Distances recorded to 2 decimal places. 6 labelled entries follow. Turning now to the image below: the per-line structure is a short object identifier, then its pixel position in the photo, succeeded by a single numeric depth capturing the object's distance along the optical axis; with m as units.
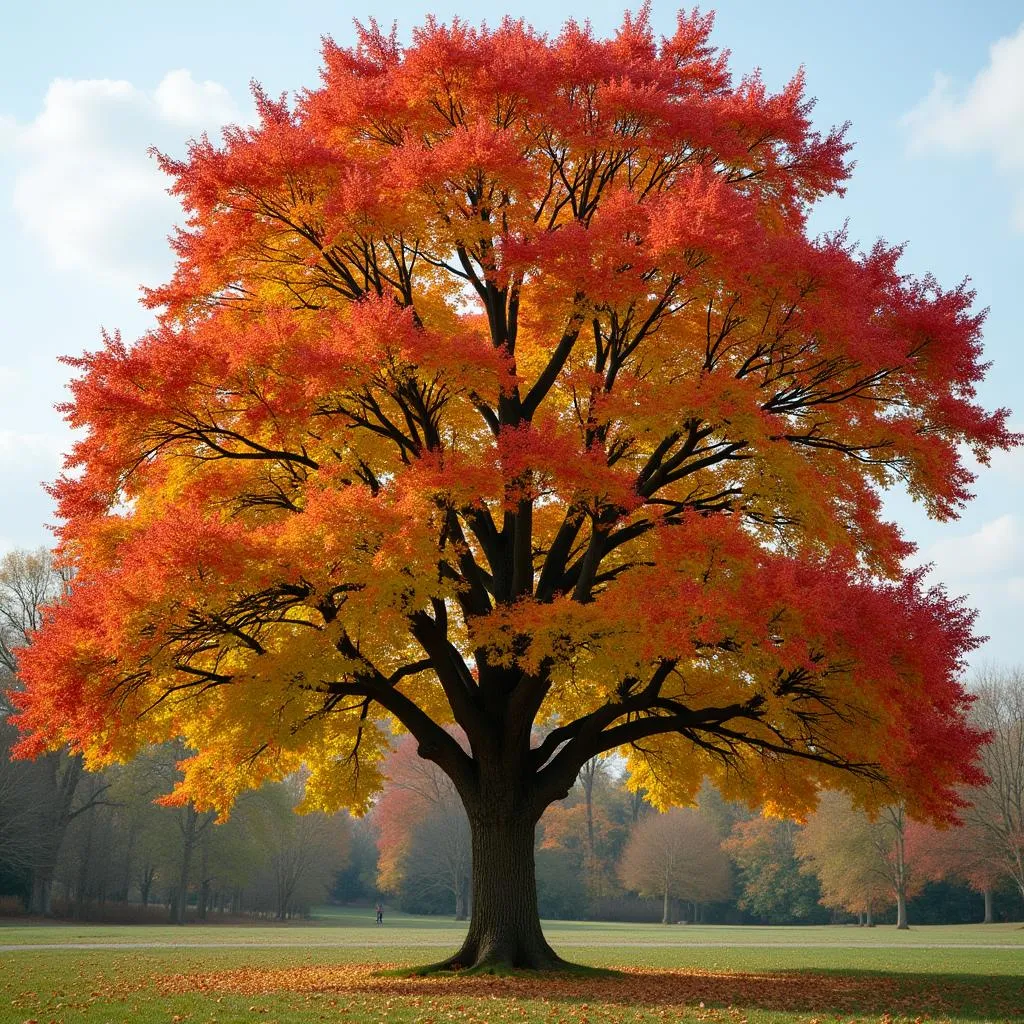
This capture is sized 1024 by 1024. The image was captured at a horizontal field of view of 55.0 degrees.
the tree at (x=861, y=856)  48.84
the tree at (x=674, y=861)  63.78
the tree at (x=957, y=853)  47.50
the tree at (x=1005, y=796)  45.00
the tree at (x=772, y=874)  65.69
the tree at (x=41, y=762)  41.44
